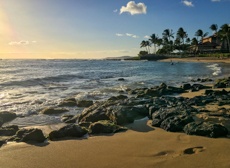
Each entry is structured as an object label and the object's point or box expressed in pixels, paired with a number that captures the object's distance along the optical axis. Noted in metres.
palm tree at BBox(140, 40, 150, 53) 119.53
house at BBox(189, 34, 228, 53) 76.39
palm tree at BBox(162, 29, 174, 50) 102.79
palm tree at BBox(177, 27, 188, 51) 93.20
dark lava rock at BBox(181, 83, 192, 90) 15.45
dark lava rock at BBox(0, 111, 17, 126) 8.37
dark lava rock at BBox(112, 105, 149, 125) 7.28
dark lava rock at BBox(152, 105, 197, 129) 6.28
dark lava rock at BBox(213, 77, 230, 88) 15.31
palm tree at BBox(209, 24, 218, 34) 84.74
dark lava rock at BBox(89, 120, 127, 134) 6.38
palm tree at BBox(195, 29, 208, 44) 91.52
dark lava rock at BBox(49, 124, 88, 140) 6.02
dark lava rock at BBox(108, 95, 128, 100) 11.82
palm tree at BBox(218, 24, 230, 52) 67.27
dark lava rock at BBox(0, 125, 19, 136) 6.64
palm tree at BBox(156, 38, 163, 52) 106.40
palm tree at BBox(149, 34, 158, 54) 109.31
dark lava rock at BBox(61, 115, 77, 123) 8.10
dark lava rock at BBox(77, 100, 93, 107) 10.82
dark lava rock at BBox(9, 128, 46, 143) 5.83
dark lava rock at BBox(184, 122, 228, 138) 5.53
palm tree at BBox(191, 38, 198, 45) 85.43
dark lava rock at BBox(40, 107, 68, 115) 9.41
